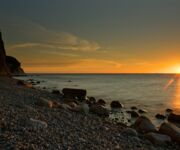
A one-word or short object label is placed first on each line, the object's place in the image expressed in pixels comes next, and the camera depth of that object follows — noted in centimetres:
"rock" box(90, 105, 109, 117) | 1892
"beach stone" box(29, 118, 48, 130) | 932
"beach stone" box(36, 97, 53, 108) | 1584
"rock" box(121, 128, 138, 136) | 1216
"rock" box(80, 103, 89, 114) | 1678
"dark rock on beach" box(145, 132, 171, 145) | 1165
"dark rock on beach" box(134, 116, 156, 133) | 1450
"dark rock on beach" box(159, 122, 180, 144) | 1255
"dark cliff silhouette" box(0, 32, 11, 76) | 4592
